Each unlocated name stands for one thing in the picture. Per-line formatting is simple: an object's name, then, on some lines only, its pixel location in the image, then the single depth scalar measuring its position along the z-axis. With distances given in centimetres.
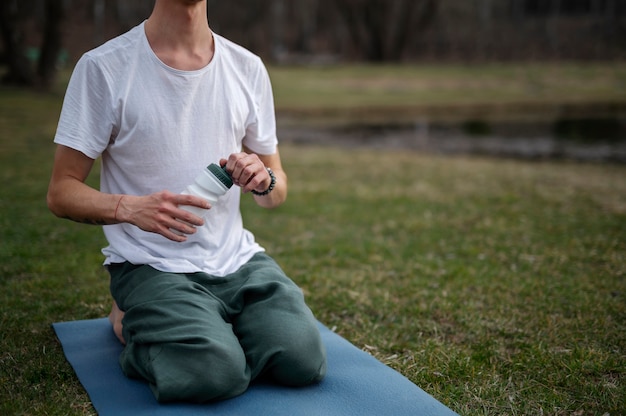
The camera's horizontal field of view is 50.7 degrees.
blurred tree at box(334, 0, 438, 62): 3044
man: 235
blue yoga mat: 236
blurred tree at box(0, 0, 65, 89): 1593
